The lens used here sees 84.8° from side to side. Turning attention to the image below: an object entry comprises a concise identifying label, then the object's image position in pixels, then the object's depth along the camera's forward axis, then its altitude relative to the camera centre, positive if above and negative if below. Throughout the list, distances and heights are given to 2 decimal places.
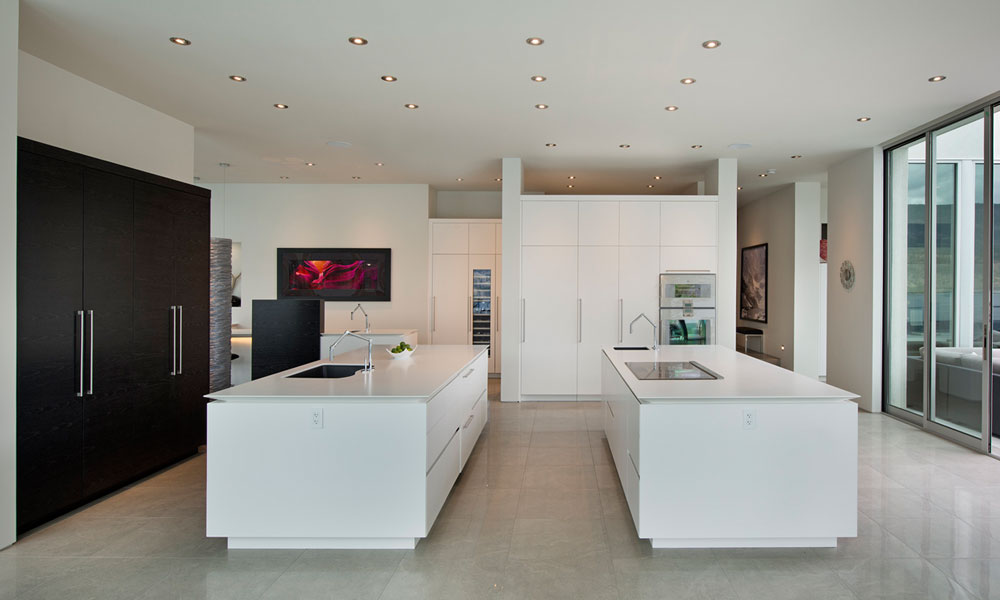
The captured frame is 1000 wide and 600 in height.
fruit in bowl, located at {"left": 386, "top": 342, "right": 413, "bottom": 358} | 4.03 -0.39
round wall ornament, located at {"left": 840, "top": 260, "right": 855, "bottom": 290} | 6.00 +0.28
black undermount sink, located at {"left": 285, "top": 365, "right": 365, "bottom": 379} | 3.54 -0.48
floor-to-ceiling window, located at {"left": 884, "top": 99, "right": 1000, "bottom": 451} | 4.33 +0.19
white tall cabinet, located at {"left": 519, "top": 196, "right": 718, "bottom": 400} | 6.38 +0.36
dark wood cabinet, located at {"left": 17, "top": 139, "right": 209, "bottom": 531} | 2.88 -0.18
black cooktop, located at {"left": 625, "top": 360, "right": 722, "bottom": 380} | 3.21 -0.45
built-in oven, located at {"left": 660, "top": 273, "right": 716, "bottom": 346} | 6.34 -0.09
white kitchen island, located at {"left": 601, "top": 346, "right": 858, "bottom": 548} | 2.56 -0.78
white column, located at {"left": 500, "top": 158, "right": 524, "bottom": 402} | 6.32 -0.02
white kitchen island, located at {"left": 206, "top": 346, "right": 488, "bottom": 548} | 2.59 -0.80
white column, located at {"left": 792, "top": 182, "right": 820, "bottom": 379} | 7.71 +0.25
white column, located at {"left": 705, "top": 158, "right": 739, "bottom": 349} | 6.30 +0.49
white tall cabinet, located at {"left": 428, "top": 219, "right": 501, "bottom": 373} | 7.76 +0.37
